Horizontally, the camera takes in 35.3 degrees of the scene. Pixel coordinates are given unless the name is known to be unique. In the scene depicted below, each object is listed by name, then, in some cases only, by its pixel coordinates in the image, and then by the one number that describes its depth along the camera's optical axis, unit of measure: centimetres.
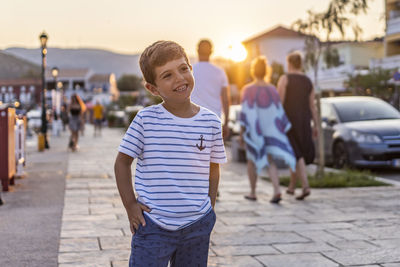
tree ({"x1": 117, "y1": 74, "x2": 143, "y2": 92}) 14312
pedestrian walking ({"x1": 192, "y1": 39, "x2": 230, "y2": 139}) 686
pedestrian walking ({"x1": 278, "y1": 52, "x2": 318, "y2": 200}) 779
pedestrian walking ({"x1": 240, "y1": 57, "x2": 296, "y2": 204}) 748
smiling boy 256
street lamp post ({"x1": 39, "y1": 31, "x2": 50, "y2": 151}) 2135
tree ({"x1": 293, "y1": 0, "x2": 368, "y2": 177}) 988
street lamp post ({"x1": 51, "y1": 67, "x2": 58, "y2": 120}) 3369
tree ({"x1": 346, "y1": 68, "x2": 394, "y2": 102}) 2678
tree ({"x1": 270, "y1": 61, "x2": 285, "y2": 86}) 6362
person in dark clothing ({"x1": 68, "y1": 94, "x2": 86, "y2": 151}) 1784
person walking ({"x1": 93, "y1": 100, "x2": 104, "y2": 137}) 3067
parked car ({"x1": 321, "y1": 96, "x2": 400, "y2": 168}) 1116
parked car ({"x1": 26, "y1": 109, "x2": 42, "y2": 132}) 3746
